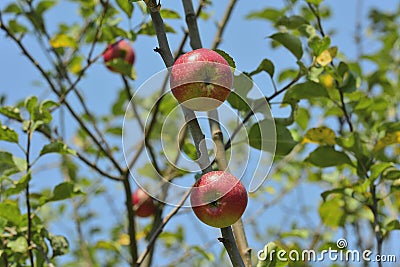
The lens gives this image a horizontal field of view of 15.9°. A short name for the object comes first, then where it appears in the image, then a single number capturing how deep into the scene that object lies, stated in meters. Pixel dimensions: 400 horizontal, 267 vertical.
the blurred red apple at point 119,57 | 2.12
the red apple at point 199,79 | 1.48
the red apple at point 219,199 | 1.46
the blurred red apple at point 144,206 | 2.33
